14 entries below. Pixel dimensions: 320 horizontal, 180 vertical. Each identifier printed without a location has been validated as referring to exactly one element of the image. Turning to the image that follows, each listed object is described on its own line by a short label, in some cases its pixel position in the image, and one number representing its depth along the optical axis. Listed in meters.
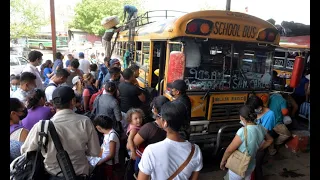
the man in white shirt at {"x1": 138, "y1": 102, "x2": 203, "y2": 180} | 1.64
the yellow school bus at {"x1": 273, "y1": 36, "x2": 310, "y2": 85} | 7.14
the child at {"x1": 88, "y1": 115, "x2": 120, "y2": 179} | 2.80
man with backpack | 1.89
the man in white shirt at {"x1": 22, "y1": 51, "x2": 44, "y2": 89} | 4.30
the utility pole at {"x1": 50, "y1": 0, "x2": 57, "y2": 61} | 7.69
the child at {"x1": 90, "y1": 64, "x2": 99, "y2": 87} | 6.70
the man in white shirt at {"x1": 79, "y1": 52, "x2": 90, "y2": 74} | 7.68
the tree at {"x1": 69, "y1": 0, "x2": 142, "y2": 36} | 24.02
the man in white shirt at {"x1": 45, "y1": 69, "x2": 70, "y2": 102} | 3.70
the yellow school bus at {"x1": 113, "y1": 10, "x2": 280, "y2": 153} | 3.71
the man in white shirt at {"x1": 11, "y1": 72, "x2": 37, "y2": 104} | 3.28
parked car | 9.84
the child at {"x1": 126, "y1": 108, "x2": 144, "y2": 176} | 2.62
